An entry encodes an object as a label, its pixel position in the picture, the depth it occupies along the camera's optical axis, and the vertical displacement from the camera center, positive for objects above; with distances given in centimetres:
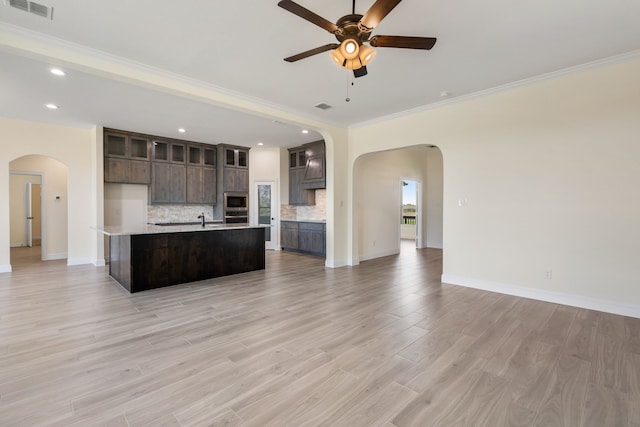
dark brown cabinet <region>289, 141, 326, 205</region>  733 +100
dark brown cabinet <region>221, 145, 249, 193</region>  802 +113
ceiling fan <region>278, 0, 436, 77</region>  213 +140
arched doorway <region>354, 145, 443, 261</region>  709 +32
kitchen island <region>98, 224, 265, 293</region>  438 -74
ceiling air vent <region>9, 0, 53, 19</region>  249 +175
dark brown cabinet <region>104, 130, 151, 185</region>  651 +116
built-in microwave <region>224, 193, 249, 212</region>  807 +22
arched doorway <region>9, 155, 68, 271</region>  688 +5
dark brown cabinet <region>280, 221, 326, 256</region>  735 -72
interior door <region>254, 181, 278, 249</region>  866 +2
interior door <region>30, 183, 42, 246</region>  873 -15
